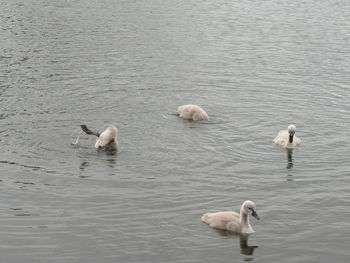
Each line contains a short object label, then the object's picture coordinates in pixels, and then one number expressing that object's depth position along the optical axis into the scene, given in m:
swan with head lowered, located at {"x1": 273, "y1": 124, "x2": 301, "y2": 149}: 21.66
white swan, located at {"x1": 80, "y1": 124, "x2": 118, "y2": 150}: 20.56
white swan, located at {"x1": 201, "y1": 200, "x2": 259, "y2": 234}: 16.30
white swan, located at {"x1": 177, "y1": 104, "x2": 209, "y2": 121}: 23.98
